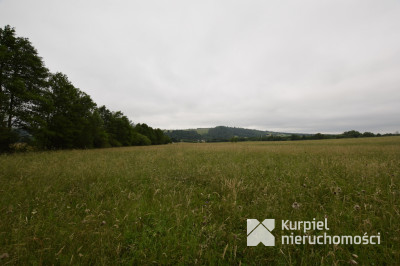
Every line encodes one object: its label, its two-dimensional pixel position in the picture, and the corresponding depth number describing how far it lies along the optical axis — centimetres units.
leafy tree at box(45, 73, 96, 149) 1709
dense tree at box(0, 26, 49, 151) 1167
